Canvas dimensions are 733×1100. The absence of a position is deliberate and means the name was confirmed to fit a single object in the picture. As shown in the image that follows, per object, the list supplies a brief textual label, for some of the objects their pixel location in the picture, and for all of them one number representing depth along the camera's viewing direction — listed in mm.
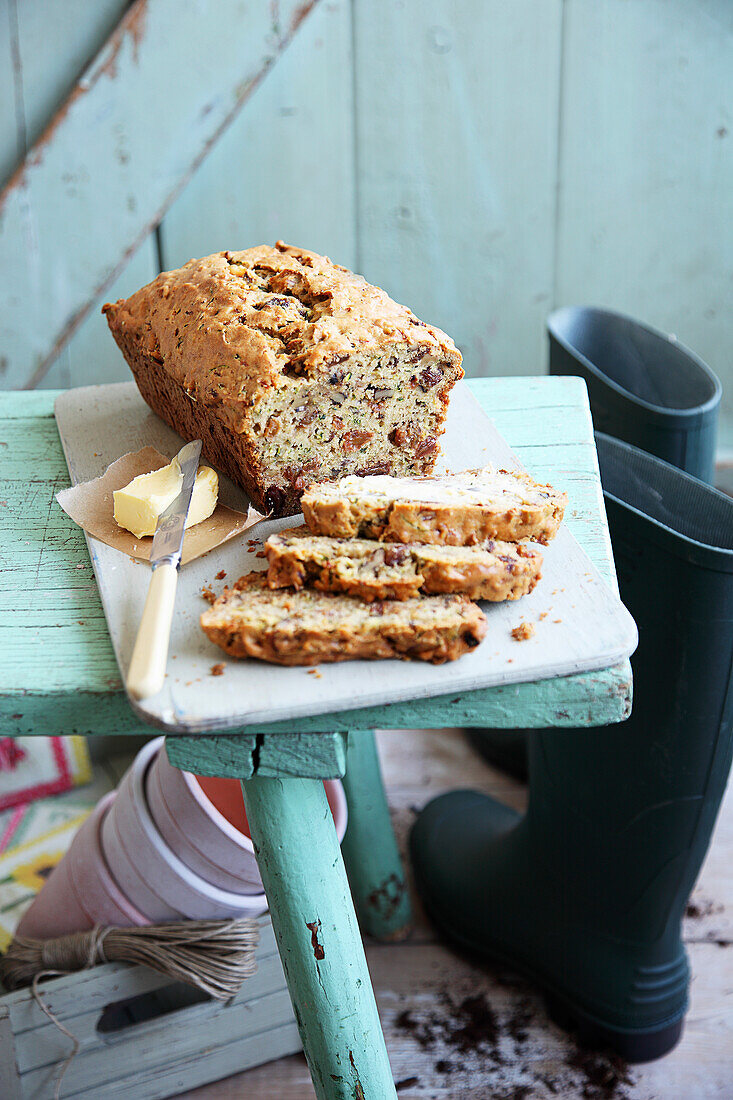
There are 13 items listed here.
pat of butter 1003
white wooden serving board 761
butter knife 771
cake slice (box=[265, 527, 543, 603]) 866
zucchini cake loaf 1069
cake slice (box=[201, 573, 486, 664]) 796
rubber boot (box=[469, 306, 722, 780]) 1645
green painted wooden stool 811
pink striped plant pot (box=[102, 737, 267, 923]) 1278
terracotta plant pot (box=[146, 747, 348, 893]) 1251
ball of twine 1250
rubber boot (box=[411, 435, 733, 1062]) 1220
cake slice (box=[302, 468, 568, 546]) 928
